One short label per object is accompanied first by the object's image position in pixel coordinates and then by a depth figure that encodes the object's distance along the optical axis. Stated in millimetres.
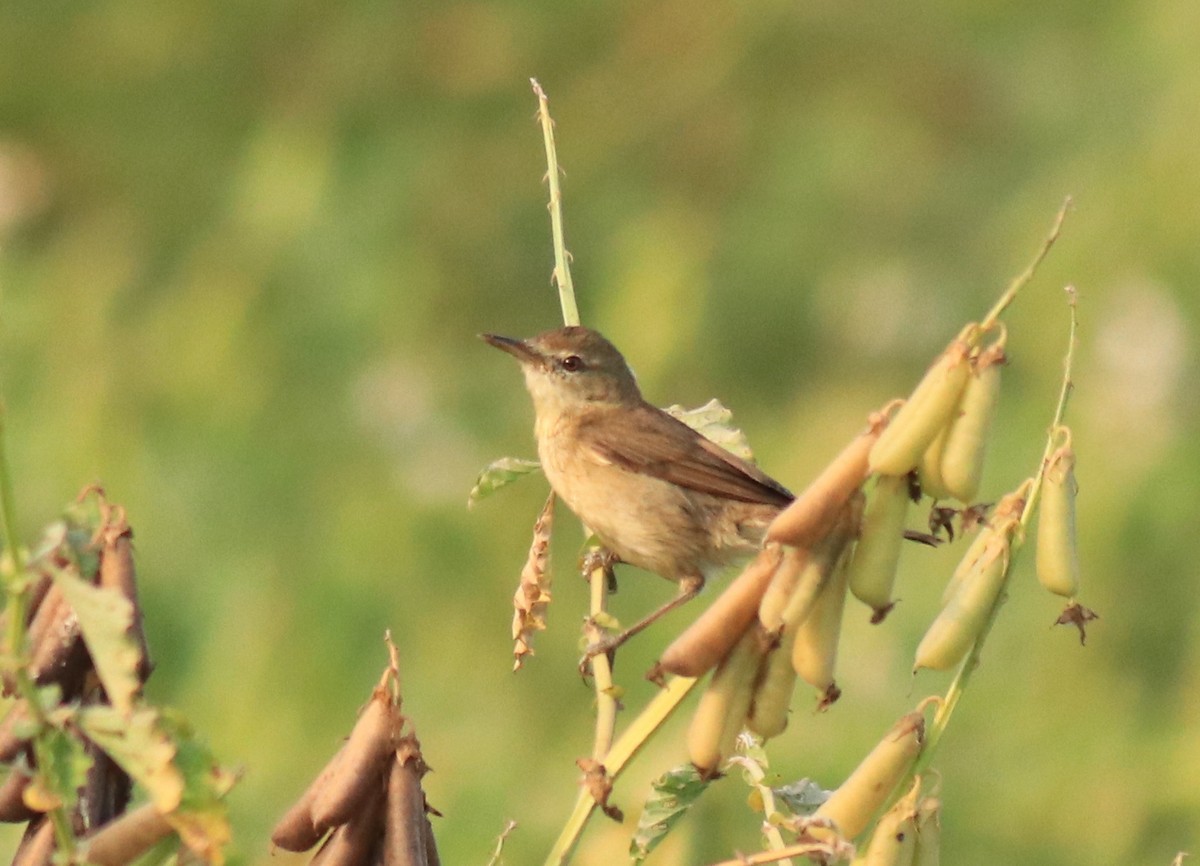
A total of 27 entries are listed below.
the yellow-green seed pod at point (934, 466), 4191
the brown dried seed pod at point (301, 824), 4203
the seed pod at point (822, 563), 4238
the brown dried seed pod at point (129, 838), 3725
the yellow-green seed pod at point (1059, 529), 4121
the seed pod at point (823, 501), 4211
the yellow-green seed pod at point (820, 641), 4281
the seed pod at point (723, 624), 4238
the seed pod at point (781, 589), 4238
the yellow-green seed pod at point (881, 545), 4187
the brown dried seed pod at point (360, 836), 4176
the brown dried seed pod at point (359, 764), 4113
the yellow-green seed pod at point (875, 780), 4176
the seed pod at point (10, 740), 3760
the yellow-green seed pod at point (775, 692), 4395
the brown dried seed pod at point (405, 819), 4059
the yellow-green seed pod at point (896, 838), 4141
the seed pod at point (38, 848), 3914
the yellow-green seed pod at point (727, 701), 4398
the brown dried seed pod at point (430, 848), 4187
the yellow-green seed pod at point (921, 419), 4137
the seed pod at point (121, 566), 4137
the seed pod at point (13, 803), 4047
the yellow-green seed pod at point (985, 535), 4211
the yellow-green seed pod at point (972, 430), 4152
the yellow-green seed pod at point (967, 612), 4094
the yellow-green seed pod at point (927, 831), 4176
